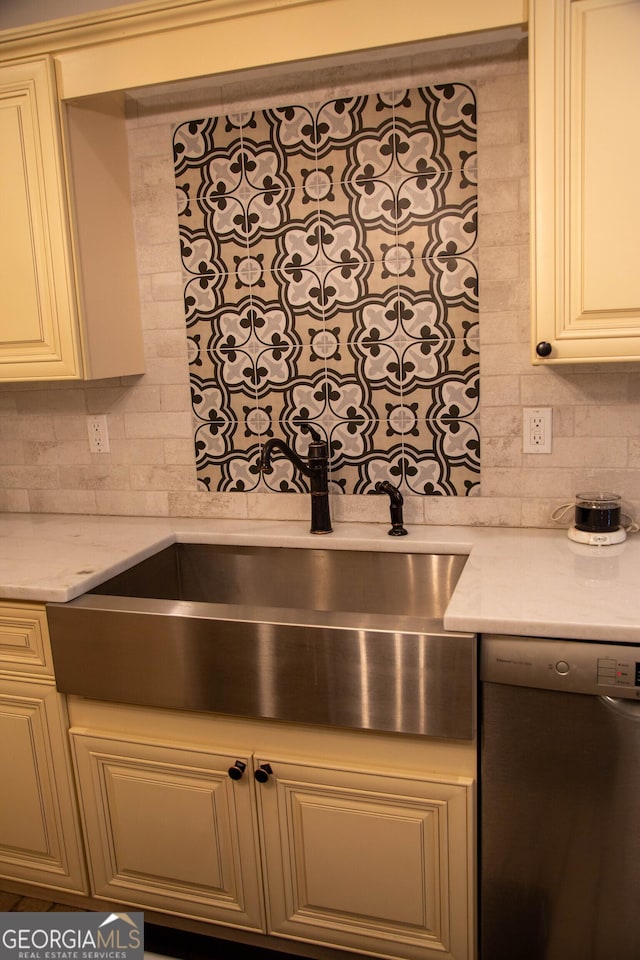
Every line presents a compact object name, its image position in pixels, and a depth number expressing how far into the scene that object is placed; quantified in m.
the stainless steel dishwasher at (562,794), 1.51
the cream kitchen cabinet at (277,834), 1.68
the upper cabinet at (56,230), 2.11
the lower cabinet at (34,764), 1.94
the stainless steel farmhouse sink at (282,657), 1.59
